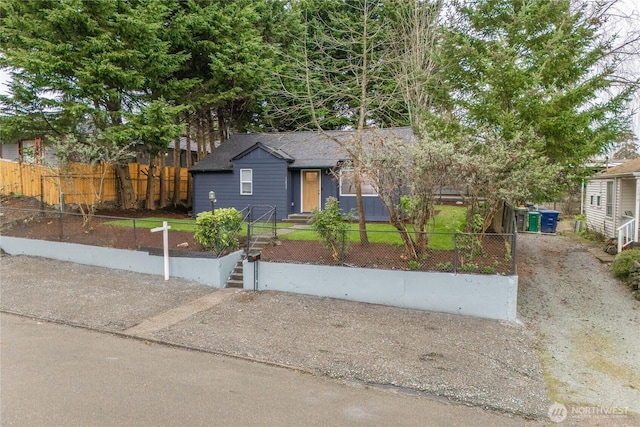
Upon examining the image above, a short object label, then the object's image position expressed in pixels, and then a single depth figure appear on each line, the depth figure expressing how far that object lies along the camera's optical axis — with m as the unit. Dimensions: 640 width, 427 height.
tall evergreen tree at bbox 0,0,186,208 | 13.44
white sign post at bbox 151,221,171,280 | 9.93
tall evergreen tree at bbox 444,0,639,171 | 9.30
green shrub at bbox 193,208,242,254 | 10.04
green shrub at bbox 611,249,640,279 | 10.26
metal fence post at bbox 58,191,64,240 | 12.05
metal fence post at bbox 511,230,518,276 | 7.64
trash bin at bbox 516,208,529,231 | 18.02
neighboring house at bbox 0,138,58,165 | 14.26
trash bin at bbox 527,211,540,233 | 18.80
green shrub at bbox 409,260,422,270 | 8.39
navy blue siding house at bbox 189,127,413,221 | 15.69
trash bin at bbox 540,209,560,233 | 18.48
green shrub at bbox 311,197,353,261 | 9.13
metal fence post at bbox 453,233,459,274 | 7.94
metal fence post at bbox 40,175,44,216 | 15.23
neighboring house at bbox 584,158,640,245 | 12.49
